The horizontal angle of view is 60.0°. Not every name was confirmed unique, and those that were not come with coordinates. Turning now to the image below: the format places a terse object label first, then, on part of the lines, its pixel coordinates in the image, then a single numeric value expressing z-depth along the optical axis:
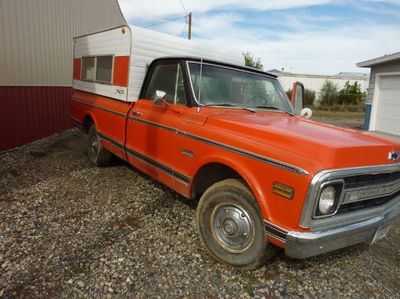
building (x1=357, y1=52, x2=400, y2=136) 12.56
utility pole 27.79
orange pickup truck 2.69
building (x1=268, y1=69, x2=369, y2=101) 38.00
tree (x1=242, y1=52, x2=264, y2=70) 28.61
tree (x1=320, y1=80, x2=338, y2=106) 33.72
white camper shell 5.23
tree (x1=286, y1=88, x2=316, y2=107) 33.94
